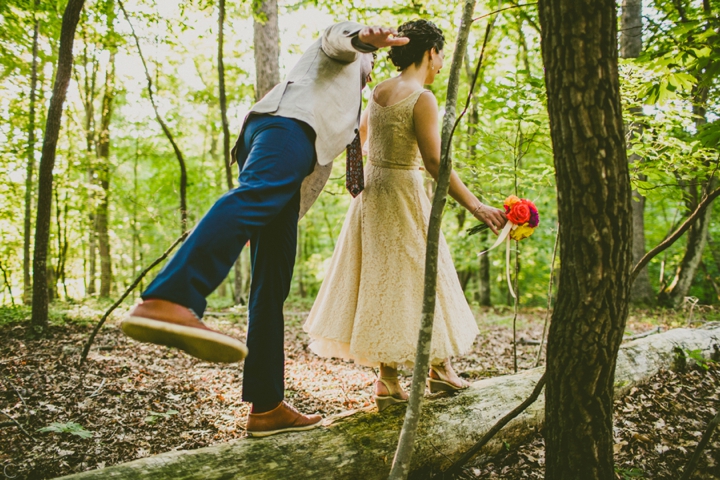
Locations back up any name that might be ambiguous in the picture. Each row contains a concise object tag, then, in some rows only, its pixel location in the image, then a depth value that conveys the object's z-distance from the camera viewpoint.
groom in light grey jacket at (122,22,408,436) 1.44
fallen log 1.75
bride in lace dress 2.28
